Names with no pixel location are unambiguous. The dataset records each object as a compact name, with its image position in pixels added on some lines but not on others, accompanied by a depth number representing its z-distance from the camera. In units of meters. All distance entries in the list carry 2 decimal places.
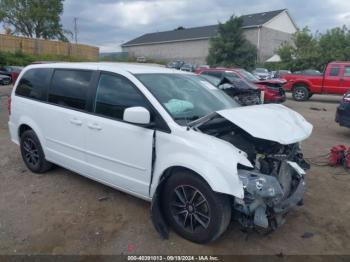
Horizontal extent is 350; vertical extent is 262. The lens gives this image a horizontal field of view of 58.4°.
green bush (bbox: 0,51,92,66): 30.19
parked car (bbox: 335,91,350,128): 7.58
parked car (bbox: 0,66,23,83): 22.54
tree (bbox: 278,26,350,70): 32.06
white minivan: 2.91
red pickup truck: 15.18
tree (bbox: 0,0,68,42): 48.44
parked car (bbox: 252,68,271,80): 26.62
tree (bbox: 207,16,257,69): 34.94
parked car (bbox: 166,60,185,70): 34.54
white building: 46.72
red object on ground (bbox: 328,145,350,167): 5.61
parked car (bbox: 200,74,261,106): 8.81
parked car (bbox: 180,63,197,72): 31.93
